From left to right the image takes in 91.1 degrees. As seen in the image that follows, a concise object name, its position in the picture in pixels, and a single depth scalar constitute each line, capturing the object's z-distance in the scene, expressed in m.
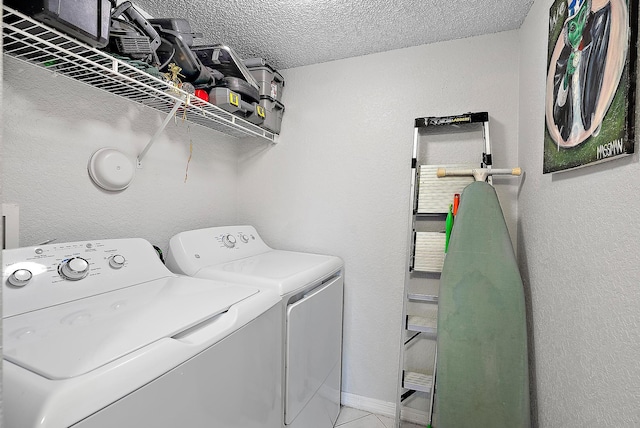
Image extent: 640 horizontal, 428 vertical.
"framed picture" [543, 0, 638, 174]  0.76
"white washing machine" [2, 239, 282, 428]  0.61
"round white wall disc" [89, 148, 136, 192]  1.35
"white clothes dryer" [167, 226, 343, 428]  1.32
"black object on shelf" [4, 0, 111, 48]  0.85
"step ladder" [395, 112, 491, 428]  1.72
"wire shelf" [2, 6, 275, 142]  0.92
